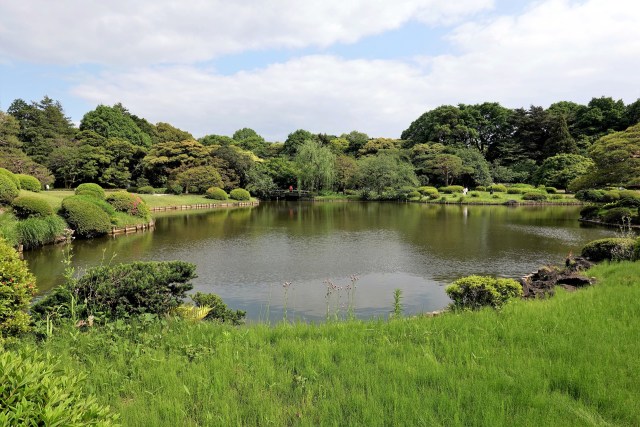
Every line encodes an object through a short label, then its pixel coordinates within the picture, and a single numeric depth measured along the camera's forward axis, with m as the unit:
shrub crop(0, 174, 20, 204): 15.16
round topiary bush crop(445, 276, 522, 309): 5.91
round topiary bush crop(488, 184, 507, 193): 43.00
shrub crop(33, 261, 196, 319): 4.88
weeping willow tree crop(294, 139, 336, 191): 44.81
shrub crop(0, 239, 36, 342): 3.78
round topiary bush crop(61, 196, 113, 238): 16.55
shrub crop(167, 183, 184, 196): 38.66
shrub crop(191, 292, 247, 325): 5.78
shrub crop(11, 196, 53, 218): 15.23
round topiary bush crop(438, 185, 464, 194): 43.62
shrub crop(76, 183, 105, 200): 20.48
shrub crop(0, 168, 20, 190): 16.35
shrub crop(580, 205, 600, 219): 23.69
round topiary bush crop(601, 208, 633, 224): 21.05
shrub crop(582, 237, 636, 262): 9.16
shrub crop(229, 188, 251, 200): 39.81
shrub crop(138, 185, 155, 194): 38.84
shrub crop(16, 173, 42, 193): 20.66
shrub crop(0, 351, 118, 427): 1.59
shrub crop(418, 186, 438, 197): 41.69
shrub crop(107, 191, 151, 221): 20.67
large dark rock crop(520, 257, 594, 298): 6.91
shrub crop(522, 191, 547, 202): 37.69
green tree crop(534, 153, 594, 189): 41.19
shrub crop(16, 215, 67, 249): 14.21
